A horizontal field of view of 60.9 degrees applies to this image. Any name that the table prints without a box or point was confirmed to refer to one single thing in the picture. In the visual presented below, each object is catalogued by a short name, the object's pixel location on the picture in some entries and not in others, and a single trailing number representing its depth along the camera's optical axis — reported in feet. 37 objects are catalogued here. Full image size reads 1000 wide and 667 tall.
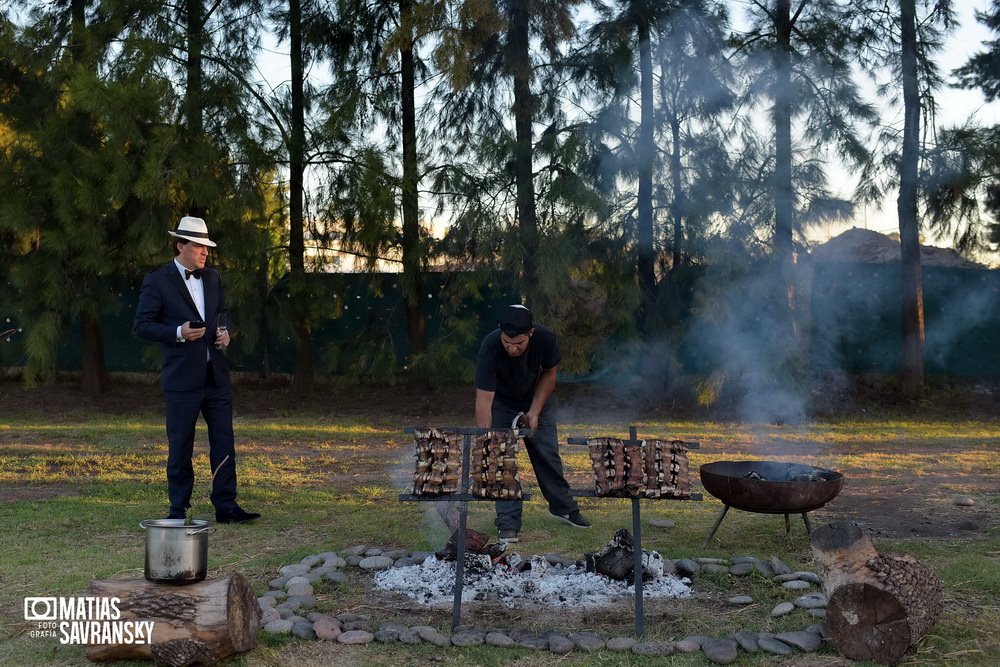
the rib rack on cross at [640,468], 13.12
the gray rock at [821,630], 11.60
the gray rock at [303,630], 11.81
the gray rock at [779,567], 14.61
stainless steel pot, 10.98
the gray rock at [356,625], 12.07
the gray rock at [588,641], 11.44
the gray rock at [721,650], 11.04
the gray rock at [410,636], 11.66
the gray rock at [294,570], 14.39
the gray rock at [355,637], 11.62
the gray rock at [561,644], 11.38
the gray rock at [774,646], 11.32
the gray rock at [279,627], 11.83
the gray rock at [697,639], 11.49
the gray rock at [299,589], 13.48
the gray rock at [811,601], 12.86
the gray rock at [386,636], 11.68
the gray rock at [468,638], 11.58
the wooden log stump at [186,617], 10.45
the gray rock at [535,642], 11.50
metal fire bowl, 15.21
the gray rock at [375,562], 15.02
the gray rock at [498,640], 11.55
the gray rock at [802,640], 11.42
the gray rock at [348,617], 12.42
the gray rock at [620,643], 11.45
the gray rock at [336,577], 14.20
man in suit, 17.19
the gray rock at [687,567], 14.79
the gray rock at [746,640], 11.34
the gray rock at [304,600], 13.00
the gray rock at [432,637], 11.58
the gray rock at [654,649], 11.27
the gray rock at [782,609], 12.73
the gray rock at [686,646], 11.36
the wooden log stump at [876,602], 11.14
